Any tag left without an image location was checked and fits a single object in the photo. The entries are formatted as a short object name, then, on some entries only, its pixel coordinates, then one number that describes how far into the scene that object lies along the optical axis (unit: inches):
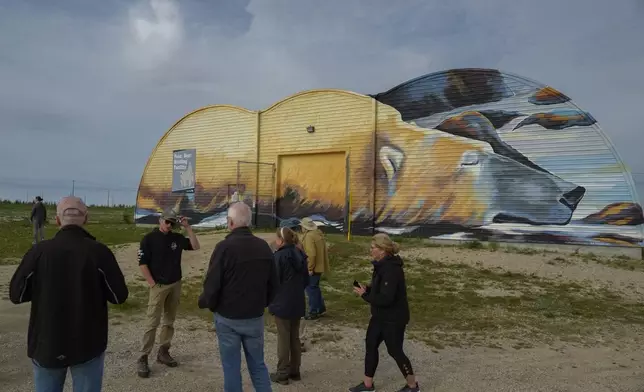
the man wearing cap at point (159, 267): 222.8
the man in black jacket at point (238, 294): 161.0
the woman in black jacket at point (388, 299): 192.9
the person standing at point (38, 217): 695.1
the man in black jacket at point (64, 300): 128.3
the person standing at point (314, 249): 294.4
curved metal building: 668.7
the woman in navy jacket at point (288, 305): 215.5
